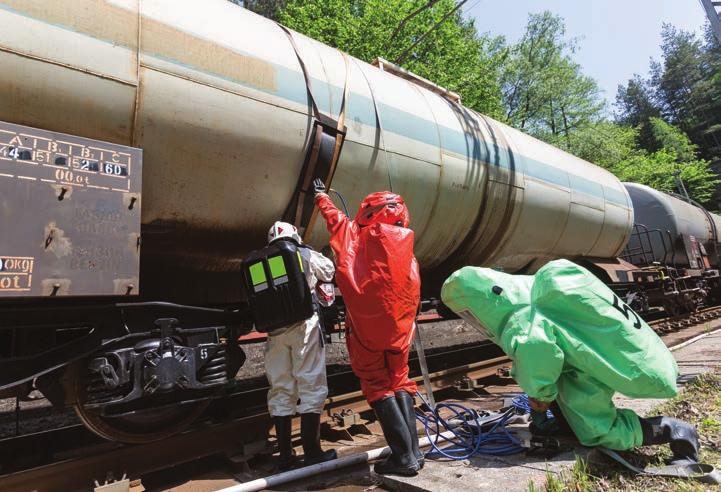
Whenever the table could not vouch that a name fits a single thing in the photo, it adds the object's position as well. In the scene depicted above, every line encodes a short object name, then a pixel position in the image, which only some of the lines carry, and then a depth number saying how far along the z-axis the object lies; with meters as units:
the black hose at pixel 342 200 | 3.34
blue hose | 2.66
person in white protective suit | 2.84
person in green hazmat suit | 2.25
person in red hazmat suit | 2.51
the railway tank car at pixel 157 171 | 2.16
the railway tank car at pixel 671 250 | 9.61
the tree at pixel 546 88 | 26.58
